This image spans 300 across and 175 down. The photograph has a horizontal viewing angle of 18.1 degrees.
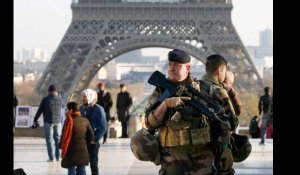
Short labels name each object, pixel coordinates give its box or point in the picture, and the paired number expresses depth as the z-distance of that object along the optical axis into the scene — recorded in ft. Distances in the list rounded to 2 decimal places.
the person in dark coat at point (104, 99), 70.60
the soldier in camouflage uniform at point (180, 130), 19.54
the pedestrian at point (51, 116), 53.26
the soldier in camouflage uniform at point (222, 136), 20.24
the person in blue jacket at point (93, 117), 36.35
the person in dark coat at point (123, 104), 78.74
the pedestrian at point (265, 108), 67.72
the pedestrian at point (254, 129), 89.71
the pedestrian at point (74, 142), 34.58
